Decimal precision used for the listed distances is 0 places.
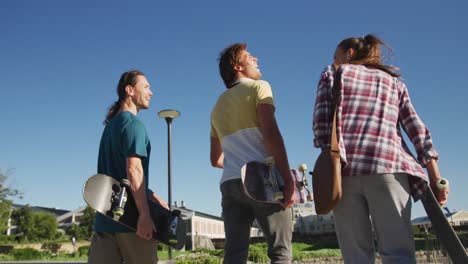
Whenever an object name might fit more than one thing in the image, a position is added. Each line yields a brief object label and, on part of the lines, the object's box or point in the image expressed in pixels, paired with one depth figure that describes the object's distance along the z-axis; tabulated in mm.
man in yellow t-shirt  2445
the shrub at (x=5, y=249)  35031
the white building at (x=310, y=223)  55031
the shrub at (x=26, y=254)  30297
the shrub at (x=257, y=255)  16859
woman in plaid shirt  2053
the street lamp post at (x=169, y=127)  11875
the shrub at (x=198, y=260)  14461
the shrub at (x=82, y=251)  33534
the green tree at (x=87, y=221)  48562
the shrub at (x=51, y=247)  36447
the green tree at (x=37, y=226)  50312
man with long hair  2471
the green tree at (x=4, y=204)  39844
